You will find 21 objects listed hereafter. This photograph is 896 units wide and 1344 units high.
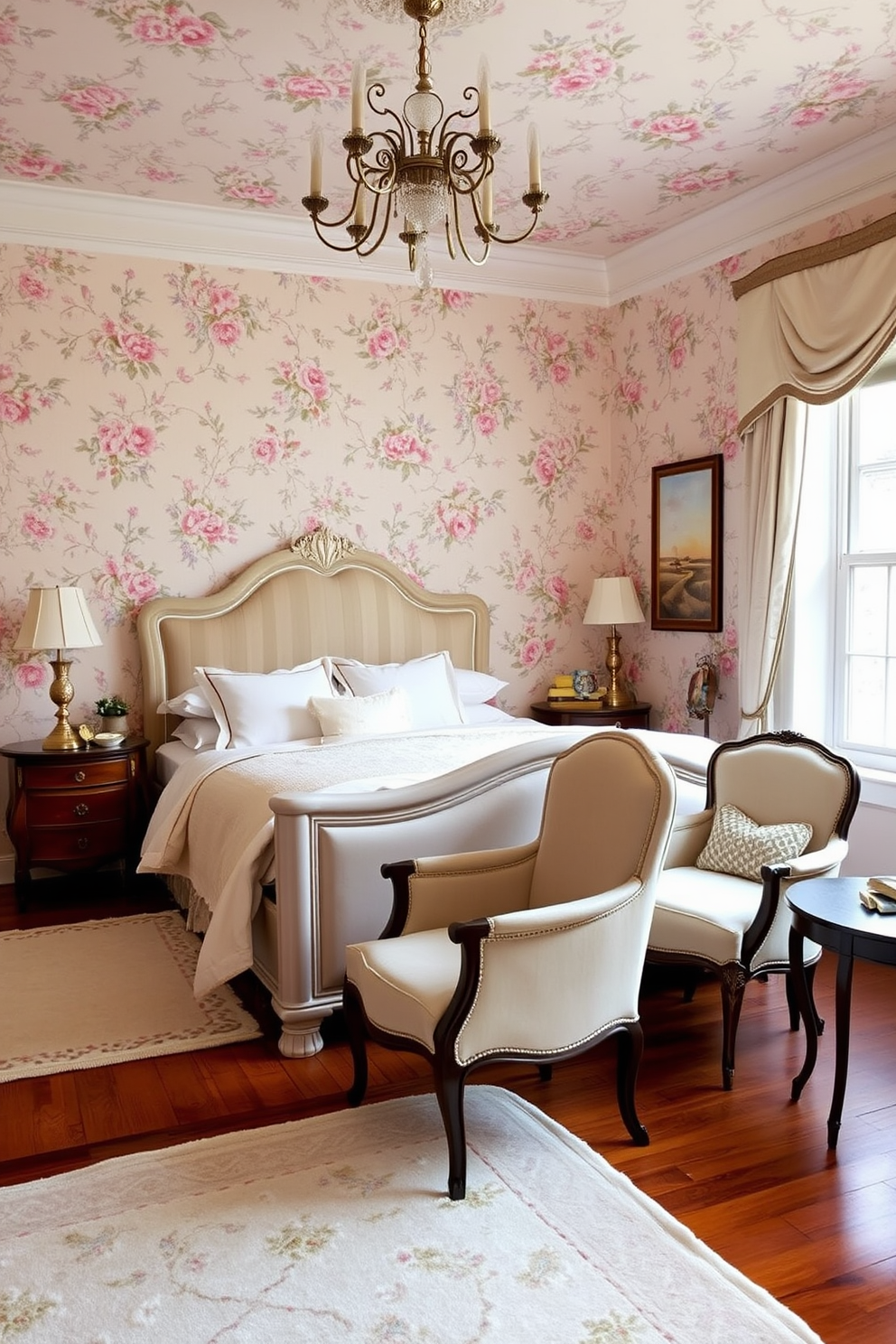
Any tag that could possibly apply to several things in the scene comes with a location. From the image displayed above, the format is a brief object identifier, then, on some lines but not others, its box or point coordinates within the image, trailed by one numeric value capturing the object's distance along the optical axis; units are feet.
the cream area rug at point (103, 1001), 9.87
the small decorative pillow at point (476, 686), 16.33
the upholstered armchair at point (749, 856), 9.17
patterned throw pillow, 10.01
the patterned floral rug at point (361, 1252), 6.11
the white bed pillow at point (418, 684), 15.01
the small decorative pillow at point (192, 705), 14.55
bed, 9.70
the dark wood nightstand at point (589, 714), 17.12
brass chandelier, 7.93
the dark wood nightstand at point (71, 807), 13.98
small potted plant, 14.84
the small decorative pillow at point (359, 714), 13.79
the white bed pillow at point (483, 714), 15.80
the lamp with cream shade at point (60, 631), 13.70
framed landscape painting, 15.92
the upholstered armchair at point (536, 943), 7.36
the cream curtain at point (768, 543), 13.98
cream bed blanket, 10.11
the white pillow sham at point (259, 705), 13.98
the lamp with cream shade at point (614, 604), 16.98
